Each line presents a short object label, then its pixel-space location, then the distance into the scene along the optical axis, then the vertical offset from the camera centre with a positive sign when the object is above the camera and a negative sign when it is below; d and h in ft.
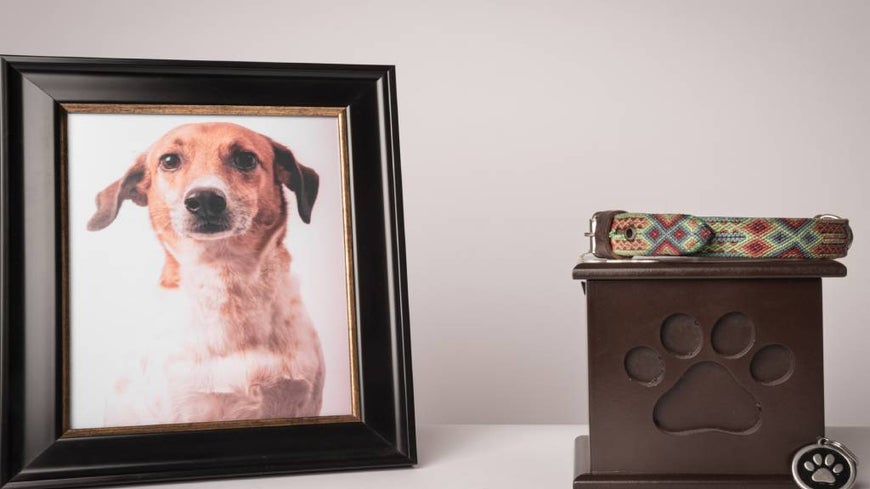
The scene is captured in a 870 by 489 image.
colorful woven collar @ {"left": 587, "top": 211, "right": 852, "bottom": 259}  2.62 +0.10
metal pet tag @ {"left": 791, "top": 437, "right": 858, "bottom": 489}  2.62 -0.63
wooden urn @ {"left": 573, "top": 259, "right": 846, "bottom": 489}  2.68 -0.34
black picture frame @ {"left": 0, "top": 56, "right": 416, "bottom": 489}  2.86 +0.04
